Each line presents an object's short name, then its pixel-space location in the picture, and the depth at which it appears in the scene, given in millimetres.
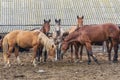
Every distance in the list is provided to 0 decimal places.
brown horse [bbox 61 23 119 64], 14547
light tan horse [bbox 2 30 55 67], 13469
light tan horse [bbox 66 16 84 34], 16033
